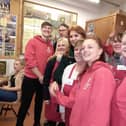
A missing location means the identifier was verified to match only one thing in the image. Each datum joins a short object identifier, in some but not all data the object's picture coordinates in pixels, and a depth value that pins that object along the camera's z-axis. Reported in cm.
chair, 201
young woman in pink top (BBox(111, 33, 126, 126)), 74
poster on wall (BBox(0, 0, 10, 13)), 257
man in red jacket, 166
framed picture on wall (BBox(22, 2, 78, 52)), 282
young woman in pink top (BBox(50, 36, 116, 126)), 78
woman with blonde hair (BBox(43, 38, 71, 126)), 131
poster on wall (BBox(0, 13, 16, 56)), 263
